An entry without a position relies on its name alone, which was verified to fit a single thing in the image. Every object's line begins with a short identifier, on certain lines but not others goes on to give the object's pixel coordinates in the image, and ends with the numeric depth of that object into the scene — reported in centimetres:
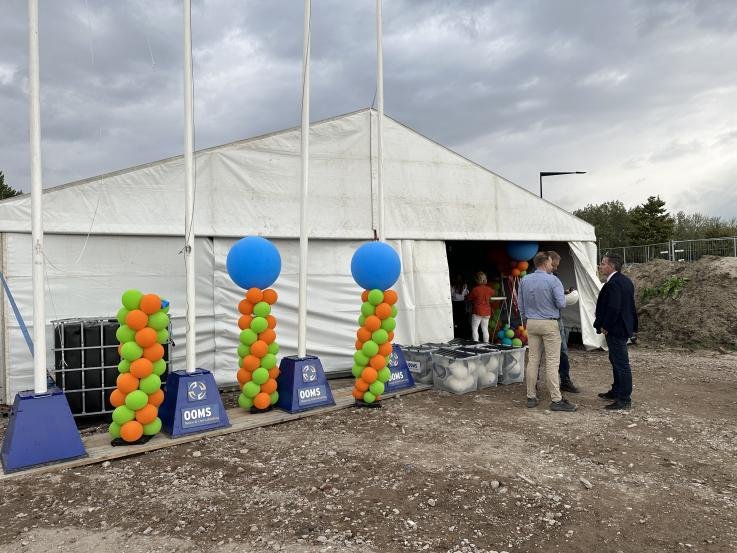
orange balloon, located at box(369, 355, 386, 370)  595
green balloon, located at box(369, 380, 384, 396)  596
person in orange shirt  938
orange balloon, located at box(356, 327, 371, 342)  599
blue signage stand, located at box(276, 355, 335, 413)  570
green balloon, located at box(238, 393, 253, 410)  569
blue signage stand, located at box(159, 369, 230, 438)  490
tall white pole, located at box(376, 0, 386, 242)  701
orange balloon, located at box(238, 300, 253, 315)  548
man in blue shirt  579
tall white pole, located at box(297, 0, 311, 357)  593
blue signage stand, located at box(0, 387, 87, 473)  410
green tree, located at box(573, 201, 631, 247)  3828
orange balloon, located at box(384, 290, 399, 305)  595
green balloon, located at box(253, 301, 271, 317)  547
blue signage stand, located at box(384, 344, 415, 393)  667
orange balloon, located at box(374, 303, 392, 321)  590
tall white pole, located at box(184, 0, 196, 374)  503
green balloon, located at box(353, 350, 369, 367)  598
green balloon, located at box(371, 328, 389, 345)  591
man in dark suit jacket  573
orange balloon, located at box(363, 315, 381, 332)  593
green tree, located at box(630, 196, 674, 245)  3303
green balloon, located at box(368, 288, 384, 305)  591
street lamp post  1844
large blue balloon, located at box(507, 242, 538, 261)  946
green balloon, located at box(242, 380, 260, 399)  555
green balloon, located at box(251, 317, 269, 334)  542
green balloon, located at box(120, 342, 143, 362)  445
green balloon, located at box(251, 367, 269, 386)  552
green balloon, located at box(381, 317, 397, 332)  596
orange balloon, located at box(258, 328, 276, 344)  550
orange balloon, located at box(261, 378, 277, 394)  564
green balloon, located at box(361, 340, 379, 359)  591
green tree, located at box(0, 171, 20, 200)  3028
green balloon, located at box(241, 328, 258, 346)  545
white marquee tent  596
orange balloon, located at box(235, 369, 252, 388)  557
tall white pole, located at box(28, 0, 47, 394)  412
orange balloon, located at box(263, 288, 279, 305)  555
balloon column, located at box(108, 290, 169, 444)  449
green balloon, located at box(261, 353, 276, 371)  555
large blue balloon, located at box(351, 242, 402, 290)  585
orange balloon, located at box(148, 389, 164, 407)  470
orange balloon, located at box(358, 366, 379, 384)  591
